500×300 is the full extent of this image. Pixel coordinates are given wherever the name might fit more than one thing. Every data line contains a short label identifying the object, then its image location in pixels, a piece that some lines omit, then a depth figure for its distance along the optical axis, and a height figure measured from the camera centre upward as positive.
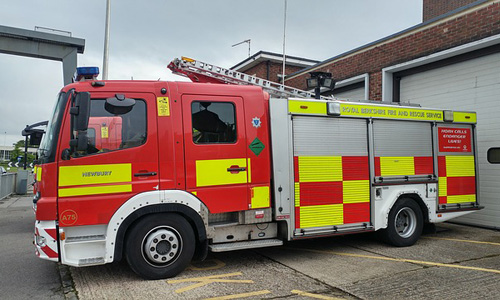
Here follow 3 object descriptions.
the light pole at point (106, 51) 12.77 +3.94
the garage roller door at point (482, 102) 8.63 +1.42
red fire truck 4.78 -0.09
